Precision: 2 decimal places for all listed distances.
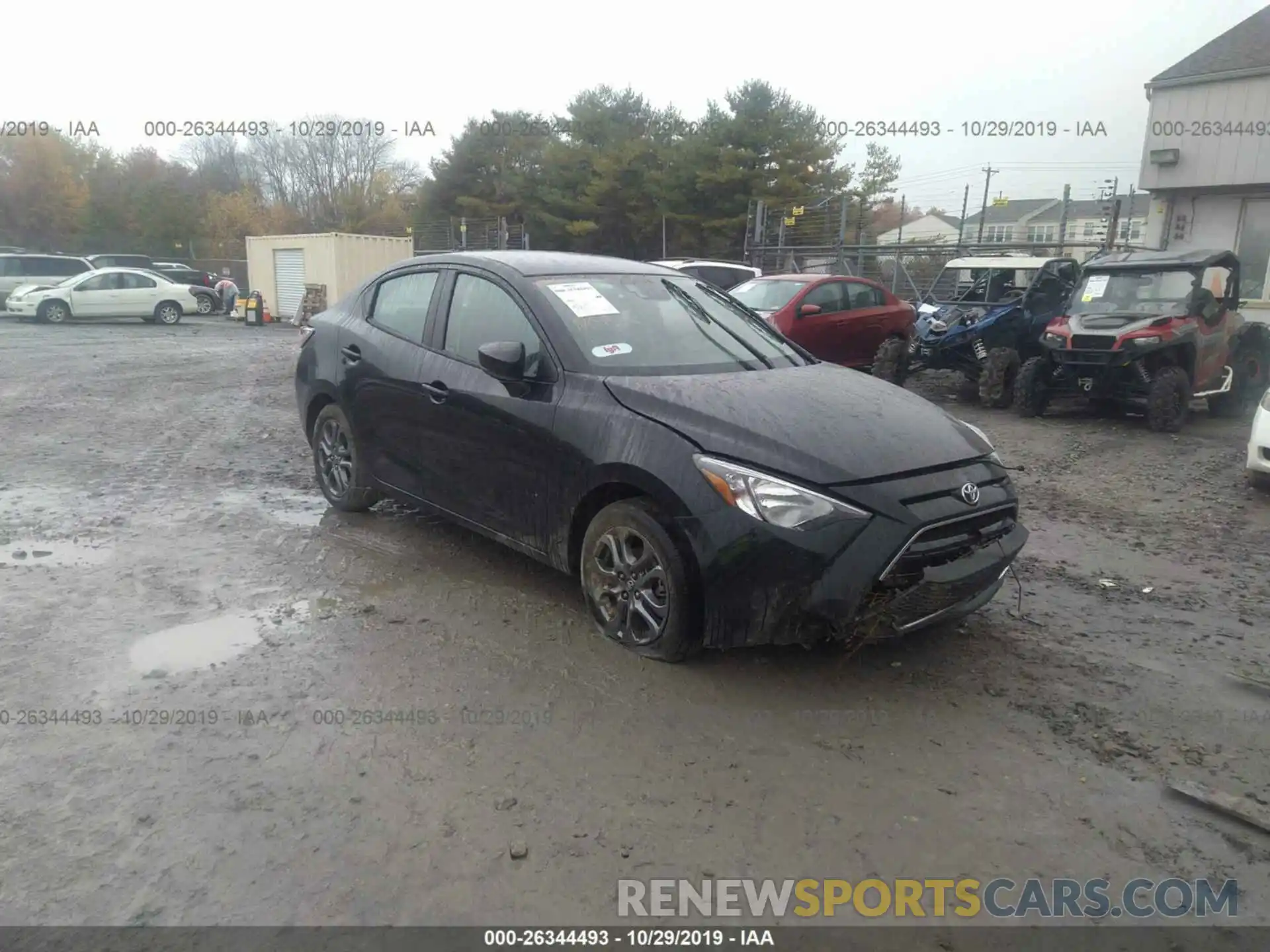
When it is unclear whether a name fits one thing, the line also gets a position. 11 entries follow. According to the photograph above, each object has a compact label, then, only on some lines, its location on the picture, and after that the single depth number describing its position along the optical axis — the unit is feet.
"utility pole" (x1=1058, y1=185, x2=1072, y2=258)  56.84
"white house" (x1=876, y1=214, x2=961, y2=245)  239.91
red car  39.93
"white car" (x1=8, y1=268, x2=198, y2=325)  78.79
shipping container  87.71
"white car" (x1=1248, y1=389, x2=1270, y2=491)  22.74
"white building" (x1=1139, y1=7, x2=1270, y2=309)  49.70
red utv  32.37
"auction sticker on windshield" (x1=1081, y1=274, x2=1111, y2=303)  35.50
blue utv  38.37
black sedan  11.50
